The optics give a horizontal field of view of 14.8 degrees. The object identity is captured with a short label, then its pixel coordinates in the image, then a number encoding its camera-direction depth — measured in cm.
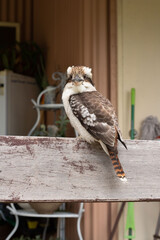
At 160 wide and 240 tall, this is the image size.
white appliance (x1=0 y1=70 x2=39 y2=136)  528
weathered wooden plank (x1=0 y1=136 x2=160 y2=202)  118
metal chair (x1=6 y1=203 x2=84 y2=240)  373
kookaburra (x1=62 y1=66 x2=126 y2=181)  135
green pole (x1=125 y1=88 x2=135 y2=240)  373
